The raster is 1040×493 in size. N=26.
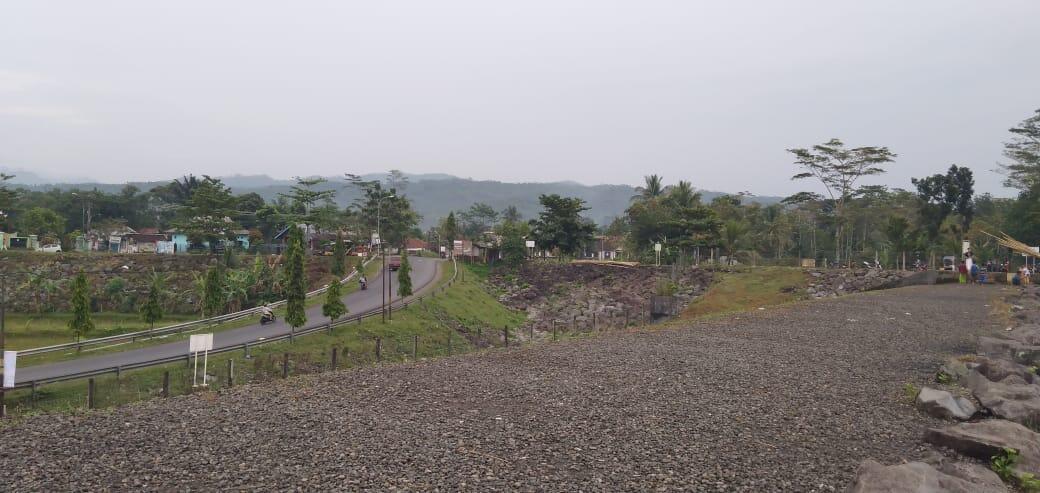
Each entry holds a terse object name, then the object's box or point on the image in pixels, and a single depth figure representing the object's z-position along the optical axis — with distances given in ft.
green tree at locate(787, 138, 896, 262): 195.62
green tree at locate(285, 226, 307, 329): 83.82
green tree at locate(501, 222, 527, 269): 212.02
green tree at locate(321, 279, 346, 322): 90.43
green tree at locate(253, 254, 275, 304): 145.07
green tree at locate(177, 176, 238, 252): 191.01
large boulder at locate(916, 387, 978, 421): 38.14
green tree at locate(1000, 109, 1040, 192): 183.21
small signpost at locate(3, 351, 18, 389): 51.98
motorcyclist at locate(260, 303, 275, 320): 100.22
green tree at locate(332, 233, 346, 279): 167.22
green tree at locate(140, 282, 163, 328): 96.94
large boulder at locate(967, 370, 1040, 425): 35.86
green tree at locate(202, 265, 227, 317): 98.37
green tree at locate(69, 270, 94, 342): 81.10
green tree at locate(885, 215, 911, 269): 162.50
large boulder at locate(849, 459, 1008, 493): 22.71
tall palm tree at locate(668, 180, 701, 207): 230.27
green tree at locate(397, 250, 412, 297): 118.11
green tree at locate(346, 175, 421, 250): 255.50
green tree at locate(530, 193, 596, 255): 212.02
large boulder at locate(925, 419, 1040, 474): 27.63
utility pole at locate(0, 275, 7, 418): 46.55
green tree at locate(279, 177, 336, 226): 202.50
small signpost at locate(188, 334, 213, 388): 59.52
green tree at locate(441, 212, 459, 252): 250.78
